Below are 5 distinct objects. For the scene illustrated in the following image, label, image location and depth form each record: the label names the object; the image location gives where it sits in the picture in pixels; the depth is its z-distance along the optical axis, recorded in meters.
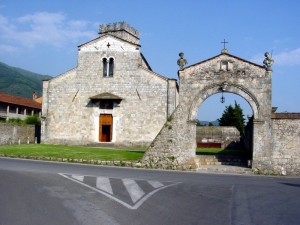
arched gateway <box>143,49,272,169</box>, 22.06
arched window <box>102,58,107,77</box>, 40.75
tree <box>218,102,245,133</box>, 61.64
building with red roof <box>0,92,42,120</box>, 54.94
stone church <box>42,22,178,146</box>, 39.06
